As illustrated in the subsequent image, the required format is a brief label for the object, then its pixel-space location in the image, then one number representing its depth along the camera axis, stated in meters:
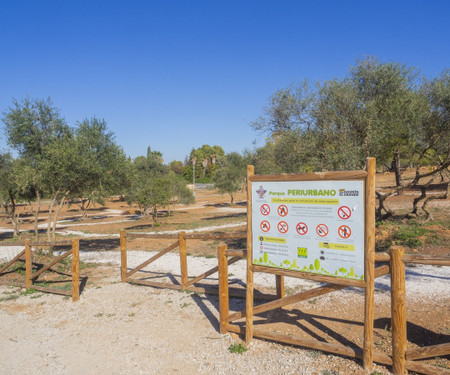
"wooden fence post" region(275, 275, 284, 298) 7.76
